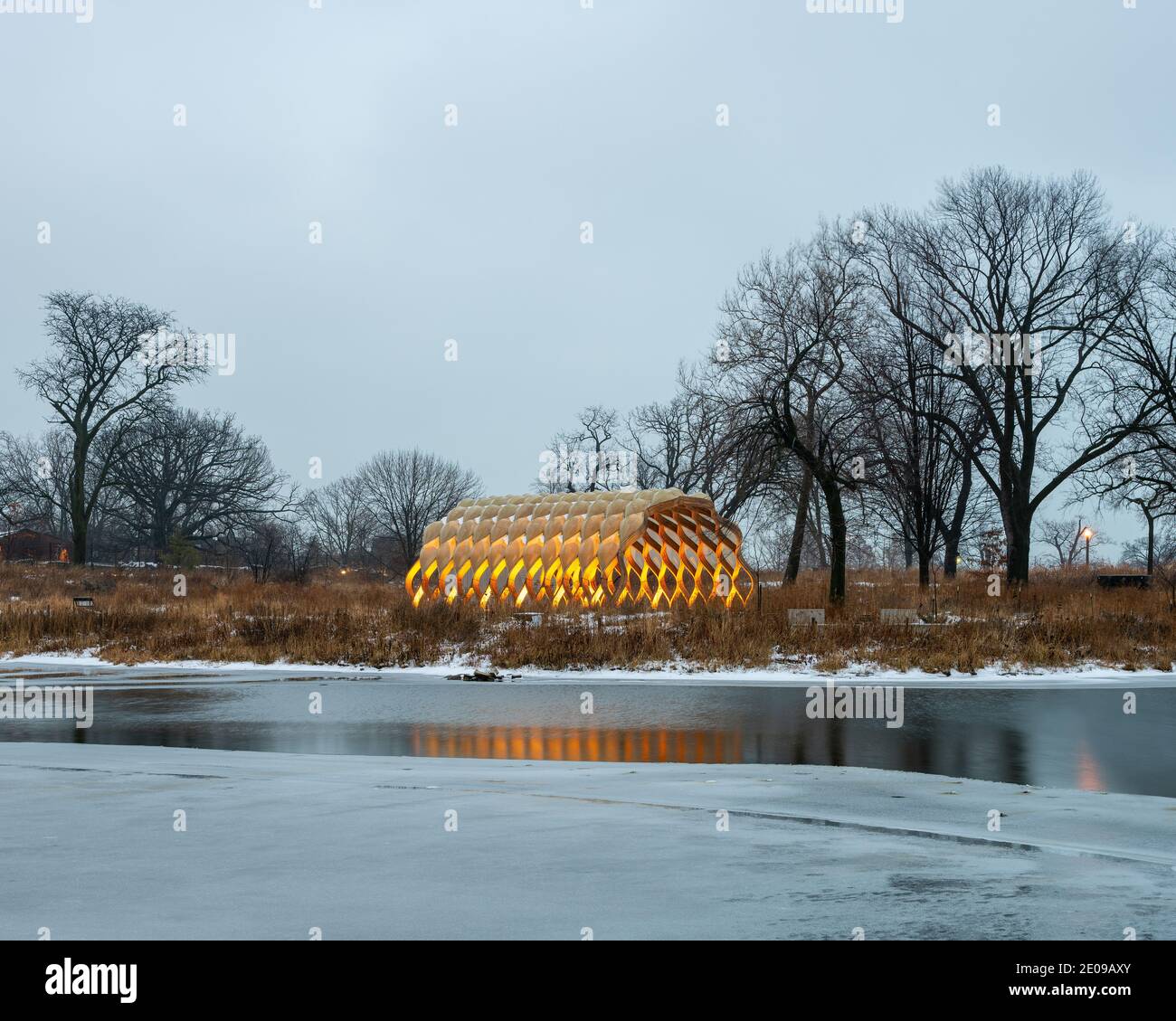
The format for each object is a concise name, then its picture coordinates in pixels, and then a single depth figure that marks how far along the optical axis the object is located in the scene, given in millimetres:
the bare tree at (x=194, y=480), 61094
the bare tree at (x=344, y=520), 96812
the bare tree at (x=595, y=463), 65500
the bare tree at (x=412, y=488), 83000
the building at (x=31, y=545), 67312
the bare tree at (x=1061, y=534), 91938
